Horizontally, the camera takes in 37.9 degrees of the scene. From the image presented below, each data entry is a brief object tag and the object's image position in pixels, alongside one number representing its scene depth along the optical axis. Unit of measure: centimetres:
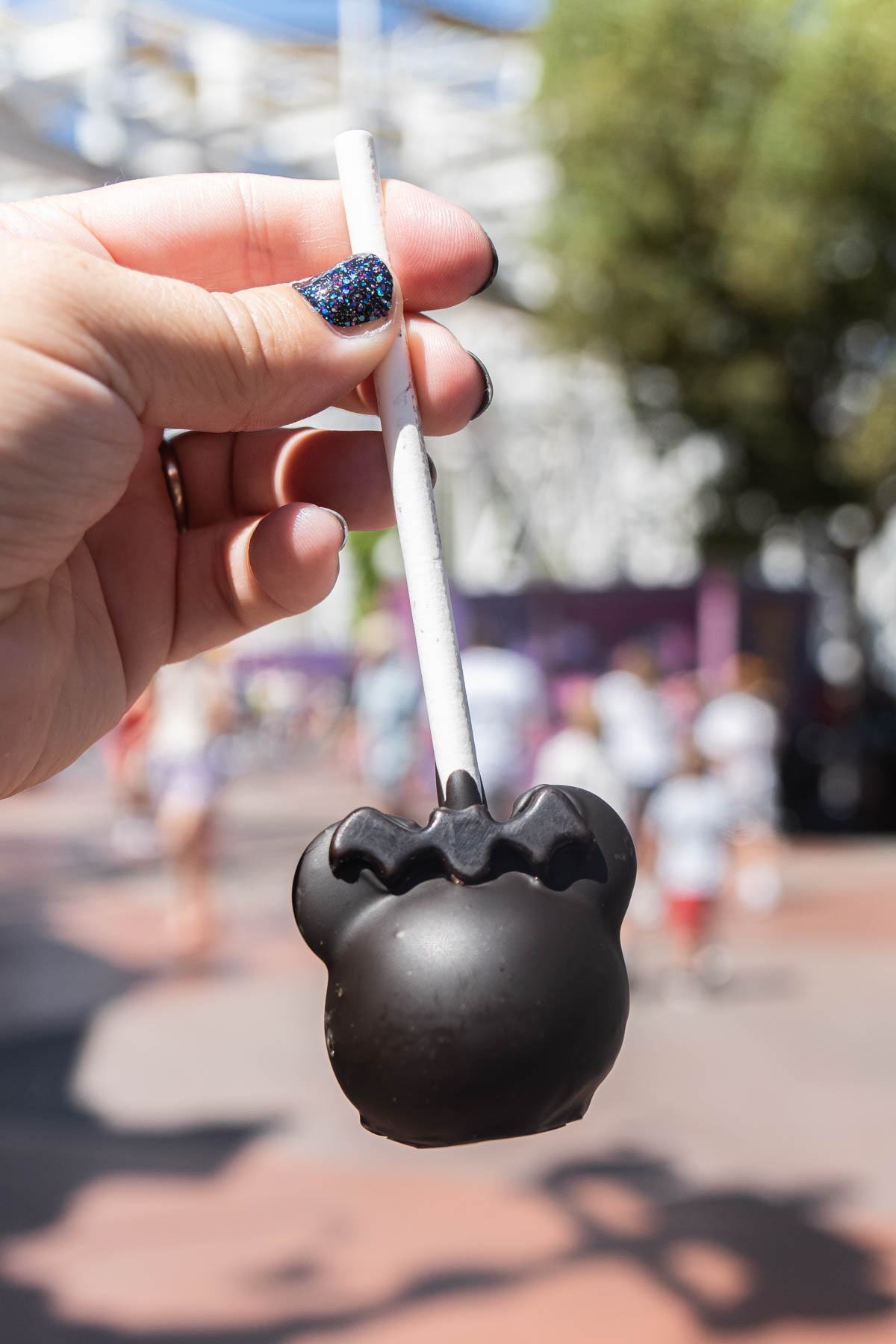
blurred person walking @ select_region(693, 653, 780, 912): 866
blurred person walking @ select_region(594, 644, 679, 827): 884
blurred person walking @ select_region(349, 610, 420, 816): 848
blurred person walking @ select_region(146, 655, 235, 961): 665
